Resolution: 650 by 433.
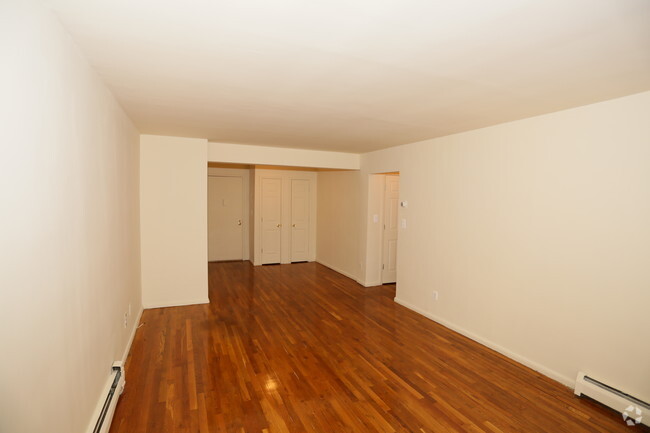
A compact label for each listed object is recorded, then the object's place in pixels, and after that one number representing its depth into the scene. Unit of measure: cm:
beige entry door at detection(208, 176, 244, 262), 794
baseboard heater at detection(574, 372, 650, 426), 241
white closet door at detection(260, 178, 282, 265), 782
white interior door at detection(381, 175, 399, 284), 612
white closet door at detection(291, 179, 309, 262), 814
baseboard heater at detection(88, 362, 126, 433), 208
